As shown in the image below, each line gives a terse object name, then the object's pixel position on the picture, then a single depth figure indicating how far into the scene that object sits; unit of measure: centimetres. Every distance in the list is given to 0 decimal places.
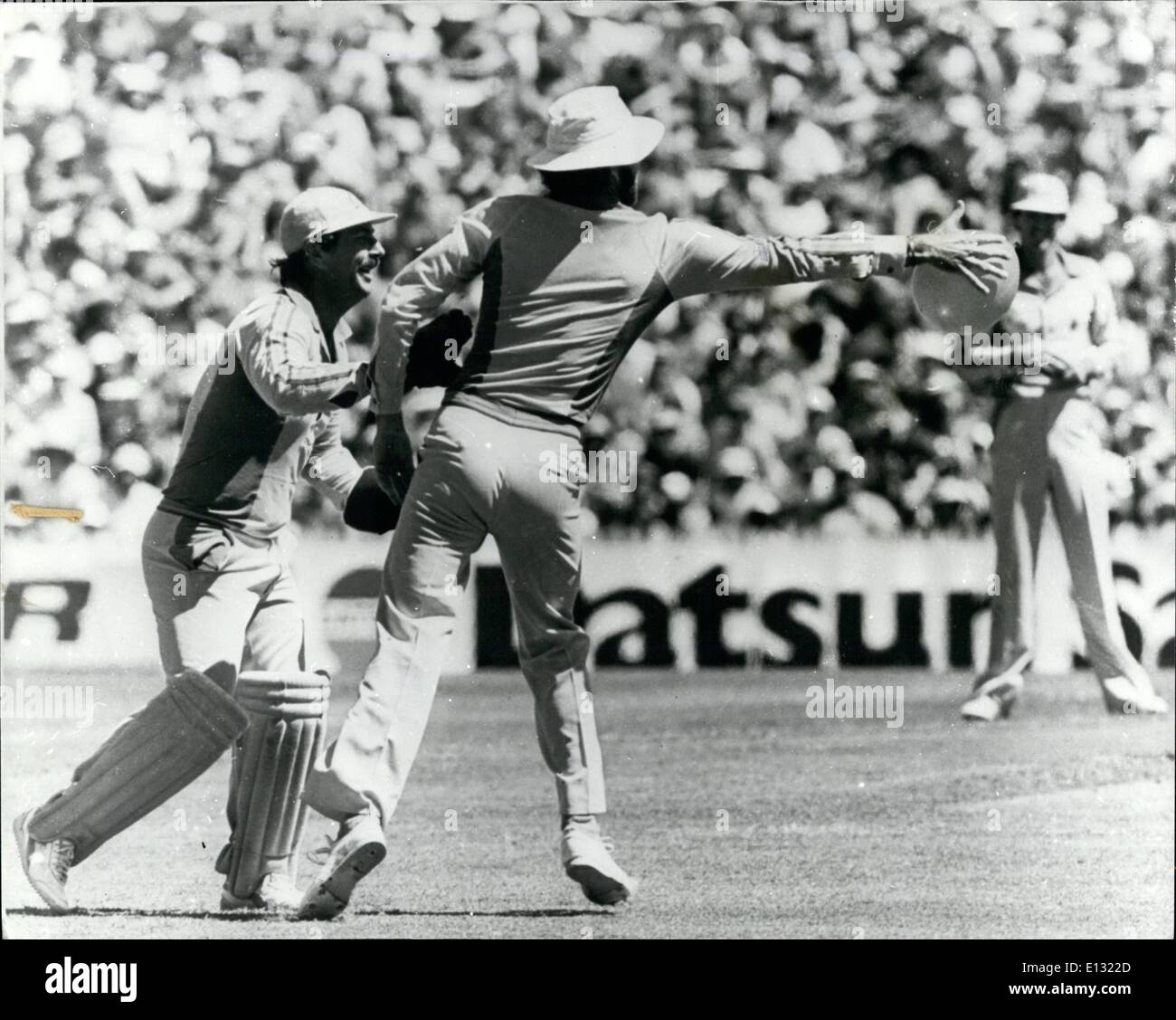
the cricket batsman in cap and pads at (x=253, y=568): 982
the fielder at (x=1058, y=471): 1061
